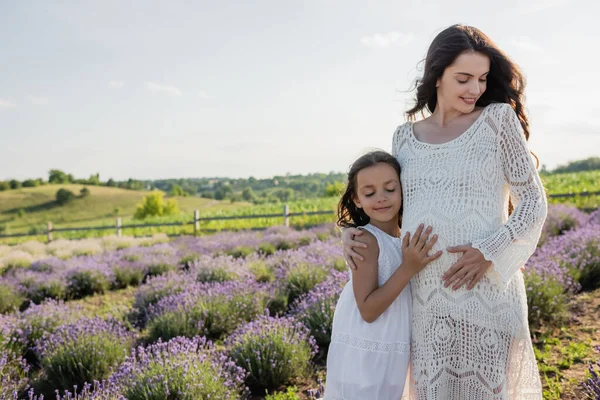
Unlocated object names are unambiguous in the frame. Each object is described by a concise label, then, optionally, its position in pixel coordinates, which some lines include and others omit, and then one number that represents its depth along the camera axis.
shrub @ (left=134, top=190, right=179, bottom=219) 41.75
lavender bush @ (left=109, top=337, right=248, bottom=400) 3.36
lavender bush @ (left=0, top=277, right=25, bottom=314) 7.51
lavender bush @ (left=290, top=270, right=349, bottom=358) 4.71
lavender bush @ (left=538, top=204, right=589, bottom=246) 8.80
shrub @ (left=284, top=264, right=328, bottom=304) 6.30
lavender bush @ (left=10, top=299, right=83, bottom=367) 5.38
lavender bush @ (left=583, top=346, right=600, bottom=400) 2.75
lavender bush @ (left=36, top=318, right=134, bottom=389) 4.44
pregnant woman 1.99
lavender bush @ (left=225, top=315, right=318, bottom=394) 4.04
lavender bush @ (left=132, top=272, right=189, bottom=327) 6.43
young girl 2.04
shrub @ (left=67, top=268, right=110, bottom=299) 8.64
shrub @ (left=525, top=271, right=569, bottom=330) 4.82
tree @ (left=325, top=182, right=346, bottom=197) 46.12
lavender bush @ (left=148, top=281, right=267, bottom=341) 5.14
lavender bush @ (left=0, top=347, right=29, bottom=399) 3.92
